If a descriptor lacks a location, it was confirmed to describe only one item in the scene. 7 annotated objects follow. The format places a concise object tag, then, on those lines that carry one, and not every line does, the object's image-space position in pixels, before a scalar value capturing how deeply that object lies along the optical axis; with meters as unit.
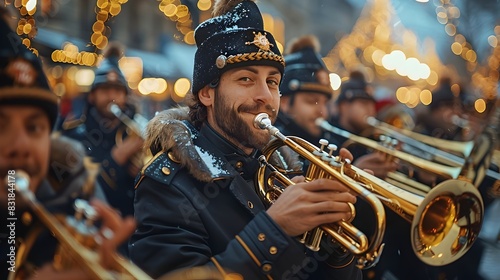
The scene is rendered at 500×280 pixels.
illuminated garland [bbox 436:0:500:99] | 6.39
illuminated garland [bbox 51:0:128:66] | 2.66
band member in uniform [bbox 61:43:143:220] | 2.68
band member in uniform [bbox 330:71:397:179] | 4.16
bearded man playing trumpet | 1.99
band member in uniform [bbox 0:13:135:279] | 1.77
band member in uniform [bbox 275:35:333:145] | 2.76
